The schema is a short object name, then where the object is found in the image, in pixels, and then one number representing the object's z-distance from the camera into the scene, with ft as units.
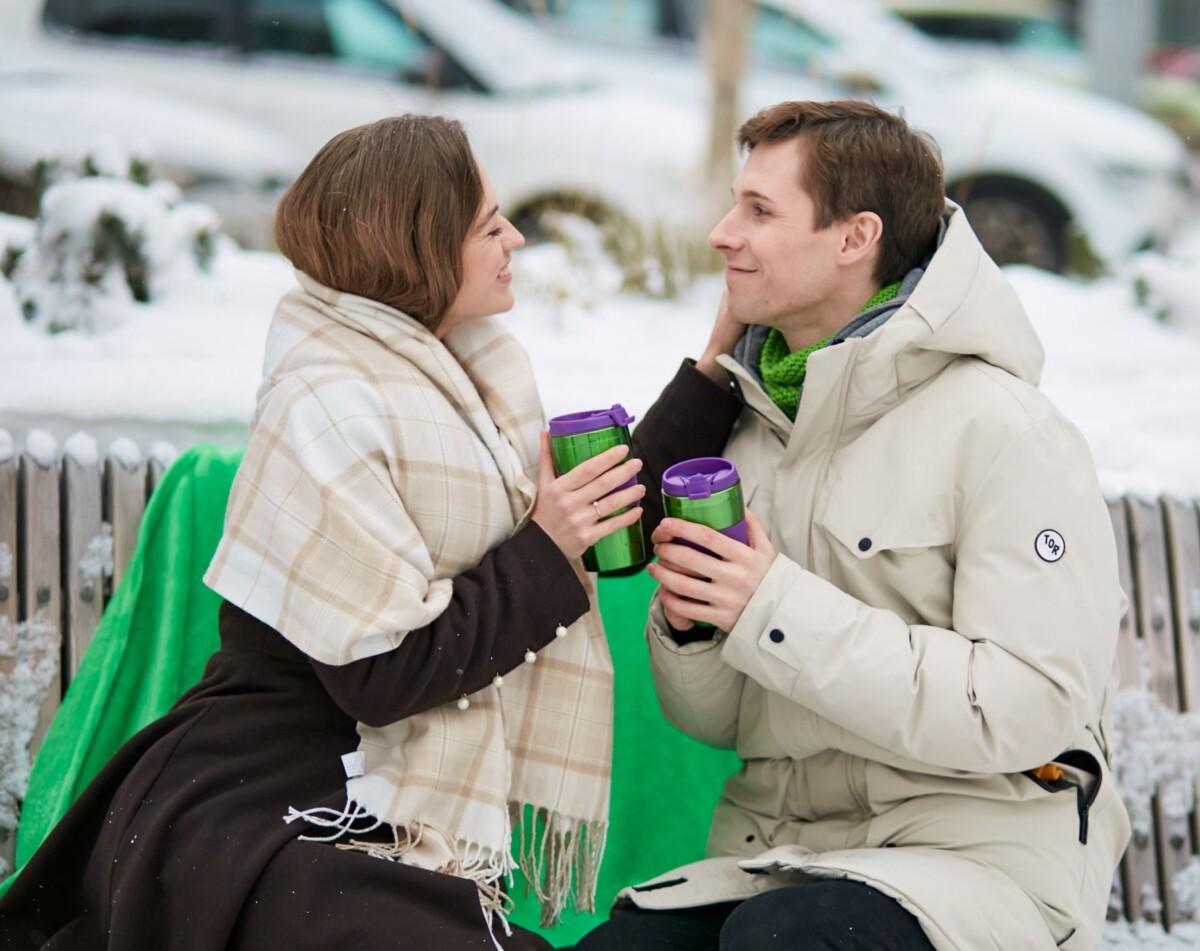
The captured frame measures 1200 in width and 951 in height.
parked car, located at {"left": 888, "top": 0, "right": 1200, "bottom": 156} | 38.93
